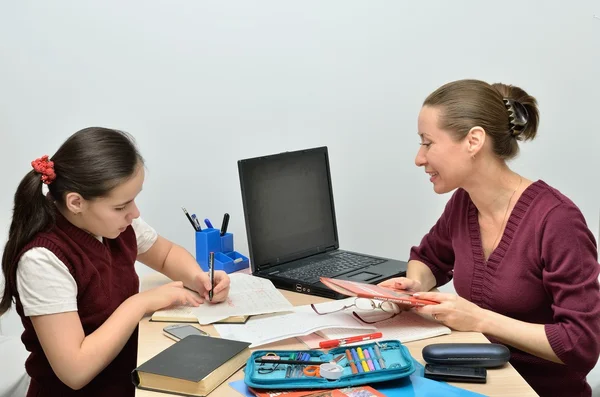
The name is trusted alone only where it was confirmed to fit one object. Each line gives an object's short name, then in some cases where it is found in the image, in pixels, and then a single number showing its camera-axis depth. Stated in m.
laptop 1.78
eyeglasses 1.47
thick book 1.10
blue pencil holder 1.90
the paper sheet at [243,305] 1.45
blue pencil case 1.09
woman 1.36
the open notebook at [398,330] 1.33
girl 1.29
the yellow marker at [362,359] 1.14
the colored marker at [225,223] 1.98
